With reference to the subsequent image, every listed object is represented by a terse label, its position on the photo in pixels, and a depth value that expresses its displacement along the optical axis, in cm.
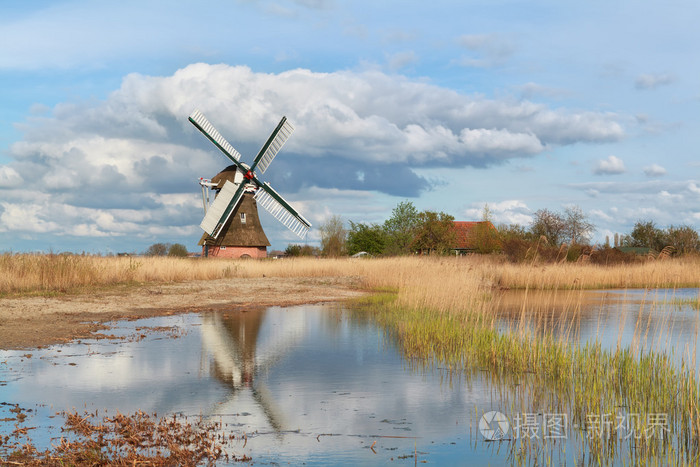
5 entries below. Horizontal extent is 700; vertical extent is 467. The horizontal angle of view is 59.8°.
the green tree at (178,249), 5294
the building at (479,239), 4952
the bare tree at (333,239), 5497
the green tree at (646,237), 5862
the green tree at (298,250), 5269
